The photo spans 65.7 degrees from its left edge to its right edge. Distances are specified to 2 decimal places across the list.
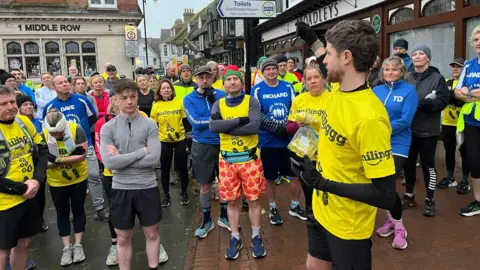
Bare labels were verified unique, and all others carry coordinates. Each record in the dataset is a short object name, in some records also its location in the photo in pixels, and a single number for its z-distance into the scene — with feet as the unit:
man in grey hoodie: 10.48
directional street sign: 21.89
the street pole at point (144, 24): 75.81
